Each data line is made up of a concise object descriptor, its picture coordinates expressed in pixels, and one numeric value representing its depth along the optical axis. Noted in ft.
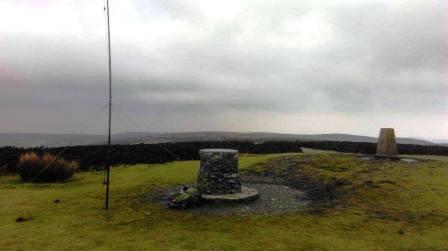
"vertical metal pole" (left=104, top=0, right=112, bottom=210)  40.75
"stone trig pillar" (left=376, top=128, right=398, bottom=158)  67.46
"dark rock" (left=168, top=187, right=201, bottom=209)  42.45
